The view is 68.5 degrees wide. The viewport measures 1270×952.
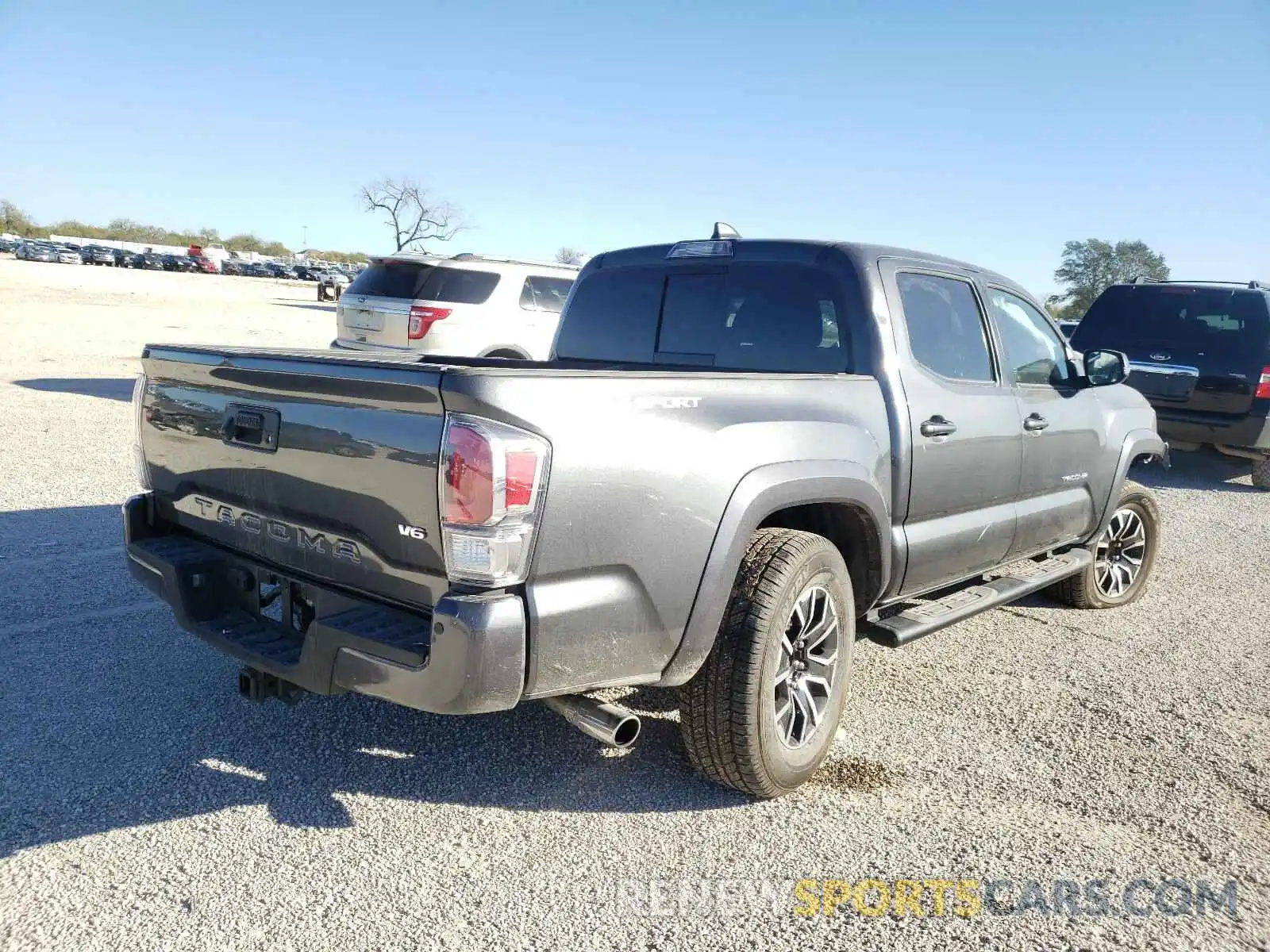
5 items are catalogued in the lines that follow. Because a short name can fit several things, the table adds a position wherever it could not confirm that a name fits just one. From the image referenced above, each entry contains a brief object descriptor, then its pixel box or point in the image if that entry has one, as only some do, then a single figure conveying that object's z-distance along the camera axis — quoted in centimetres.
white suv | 969
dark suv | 902
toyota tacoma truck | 242
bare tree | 7838
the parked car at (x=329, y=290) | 4283
